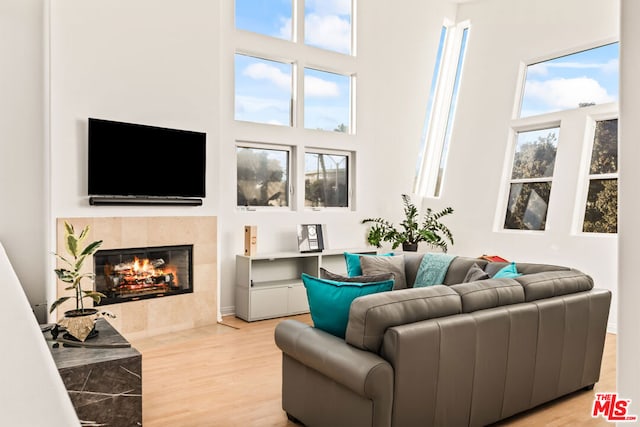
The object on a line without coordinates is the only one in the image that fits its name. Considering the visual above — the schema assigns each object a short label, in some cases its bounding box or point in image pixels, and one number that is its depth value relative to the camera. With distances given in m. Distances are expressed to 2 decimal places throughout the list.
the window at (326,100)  6.20
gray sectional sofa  2.29
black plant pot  6.45
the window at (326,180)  6.23
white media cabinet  5.27
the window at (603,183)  5.21
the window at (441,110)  7.04
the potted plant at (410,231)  6.48
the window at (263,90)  5.62
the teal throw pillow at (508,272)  3.28
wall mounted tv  4.28
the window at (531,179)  5.83
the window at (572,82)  5.36
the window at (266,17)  5.59
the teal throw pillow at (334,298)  2.57
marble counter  2.35
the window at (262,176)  5.64
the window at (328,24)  6.14
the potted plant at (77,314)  2.66
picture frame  5.74
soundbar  4.28
